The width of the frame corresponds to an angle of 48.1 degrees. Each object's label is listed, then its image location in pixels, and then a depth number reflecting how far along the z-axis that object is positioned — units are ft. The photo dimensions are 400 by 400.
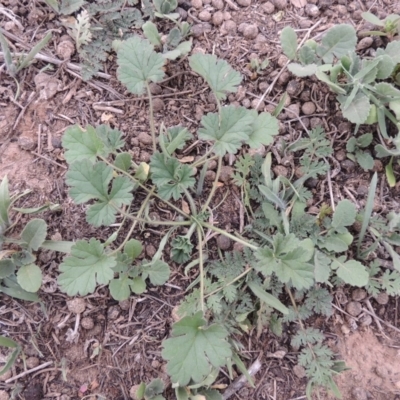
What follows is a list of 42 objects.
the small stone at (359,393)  1.05
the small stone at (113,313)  1.05
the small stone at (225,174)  1.14
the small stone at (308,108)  1.18
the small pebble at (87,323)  1.03
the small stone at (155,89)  1.18
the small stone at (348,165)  1.17
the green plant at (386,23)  1.19
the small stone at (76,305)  1.03
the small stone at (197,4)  1.25
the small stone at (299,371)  1.05
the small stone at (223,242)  1.09
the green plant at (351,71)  1.12
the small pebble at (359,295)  1.11
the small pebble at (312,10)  1.26
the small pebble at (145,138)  1.14
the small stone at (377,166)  1.18
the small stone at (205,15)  1.24
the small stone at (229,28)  1.24
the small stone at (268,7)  1.26
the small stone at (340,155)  1.18
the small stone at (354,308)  1.09
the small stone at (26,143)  1.12
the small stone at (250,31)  1.22
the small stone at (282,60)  1.21
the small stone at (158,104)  1.17
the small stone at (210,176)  1.13
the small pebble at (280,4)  1.26
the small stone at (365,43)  1.23
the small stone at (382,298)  1.11
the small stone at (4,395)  0.99
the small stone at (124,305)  1.06
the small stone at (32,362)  1.01
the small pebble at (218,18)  1.24
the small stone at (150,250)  1.08
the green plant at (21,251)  1.00
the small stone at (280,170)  1.14
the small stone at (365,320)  1.10
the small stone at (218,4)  1.25
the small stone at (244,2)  1.26
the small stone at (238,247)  1.10
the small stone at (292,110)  1.19
